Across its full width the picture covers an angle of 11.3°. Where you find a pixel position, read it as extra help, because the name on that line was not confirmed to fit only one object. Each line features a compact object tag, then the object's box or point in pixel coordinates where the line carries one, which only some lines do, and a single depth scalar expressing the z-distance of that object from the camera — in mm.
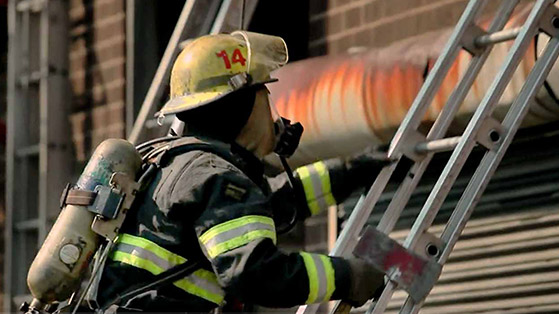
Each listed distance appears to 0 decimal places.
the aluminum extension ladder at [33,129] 17384
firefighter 8049
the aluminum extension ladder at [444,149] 8792
